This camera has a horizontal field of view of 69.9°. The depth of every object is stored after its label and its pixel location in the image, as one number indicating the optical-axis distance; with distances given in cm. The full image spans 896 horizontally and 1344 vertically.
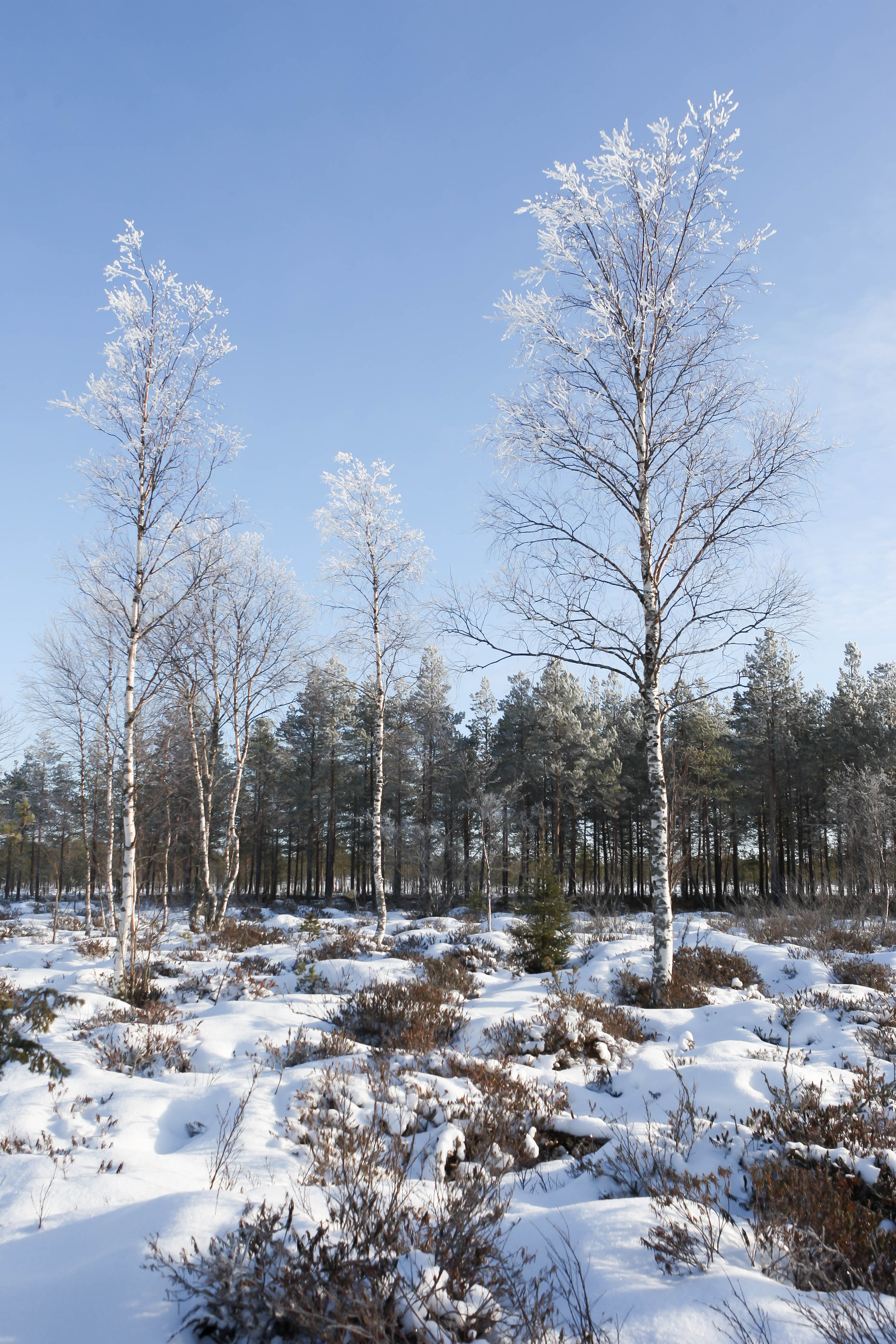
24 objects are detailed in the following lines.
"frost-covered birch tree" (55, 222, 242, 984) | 1076
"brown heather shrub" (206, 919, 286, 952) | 1405
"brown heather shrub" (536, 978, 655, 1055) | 660
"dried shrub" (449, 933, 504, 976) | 1129
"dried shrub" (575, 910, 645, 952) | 1441
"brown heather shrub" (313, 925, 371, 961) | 1215
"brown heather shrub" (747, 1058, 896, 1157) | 389
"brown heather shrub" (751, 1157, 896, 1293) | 267
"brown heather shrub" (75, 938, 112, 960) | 1294
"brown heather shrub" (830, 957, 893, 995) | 932
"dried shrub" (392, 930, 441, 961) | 1230
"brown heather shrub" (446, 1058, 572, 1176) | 431
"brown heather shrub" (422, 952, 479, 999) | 901
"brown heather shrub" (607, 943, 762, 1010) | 855
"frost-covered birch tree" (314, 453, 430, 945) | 1694
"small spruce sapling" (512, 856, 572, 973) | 1048
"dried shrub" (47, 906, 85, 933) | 2292
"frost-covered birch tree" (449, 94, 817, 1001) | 959
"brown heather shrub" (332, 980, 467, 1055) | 649
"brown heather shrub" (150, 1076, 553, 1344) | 225
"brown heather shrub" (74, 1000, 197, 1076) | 600
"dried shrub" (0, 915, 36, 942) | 1877
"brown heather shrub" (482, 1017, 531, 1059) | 638
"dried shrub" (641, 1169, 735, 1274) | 276
